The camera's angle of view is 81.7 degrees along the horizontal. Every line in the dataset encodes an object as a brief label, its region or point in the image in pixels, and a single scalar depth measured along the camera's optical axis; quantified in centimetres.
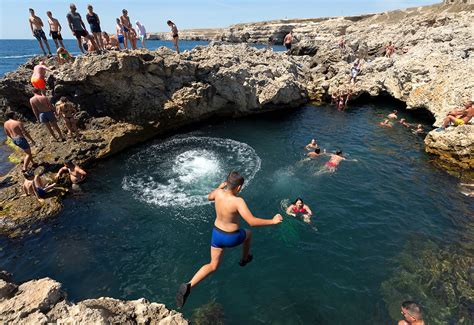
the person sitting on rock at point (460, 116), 1488
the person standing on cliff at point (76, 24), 1569
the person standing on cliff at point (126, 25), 1784
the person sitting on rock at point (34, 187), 1133
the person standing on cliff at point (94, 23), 1612
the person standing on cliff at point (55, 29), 1745
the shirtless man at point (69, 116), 1385
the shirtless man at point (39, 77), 1382
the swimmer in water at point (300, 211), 1050
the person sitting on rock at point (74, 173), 1258
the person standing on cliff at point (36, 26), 1739
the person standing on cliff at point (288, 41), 3442
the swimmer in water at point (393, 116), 2183
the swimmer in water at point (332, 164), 1423
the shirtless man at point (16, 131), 1188
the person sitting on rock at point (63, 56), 1653
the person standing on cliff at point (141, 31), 1919
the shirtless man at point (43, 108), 1333
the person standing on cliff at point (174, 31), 1934
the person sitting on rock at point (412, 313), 591
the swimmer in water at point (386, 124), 2045
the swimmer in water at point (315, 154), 1554
